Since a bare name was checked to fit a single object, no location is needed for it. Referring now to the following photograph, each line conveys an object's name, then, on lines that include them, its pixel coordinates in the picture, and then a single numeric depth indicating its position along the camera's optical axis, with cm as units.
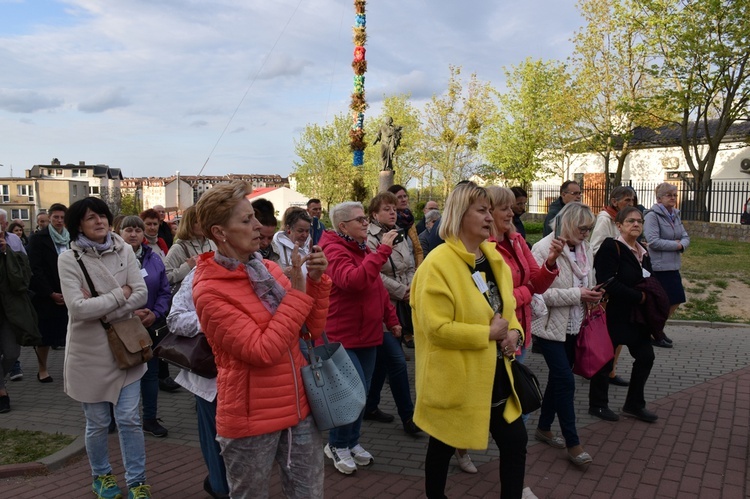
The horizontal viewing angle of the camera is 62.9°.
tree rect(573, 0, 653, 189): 2673
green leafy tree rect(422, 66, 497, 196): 3547
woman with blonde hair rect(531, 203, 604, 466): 458
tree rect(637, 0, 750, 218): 2030
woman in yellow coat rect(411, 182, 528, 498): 318
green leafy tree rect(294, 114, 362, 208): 4616
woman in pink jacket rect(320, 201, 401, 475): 448
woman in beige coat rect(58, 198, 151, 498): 402
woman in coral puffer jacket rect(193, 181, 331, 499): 259
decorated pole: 1504
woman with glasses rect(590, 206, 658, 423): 530
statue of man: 1733
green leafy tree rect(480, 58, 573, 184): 3350
